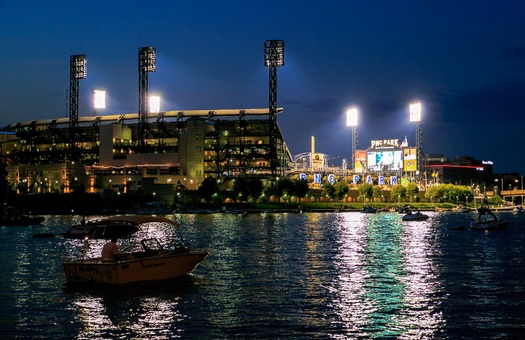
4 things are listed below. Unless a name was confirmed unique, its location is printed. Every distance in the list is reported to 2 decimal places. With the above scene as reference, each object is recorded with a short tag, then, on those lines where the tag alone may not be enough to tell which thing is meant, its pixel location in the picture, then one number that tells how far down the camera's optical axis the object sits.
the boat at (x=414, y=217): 154.12
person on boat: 42.16
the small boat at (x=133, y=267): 41.69
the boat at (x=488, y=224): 112.69
